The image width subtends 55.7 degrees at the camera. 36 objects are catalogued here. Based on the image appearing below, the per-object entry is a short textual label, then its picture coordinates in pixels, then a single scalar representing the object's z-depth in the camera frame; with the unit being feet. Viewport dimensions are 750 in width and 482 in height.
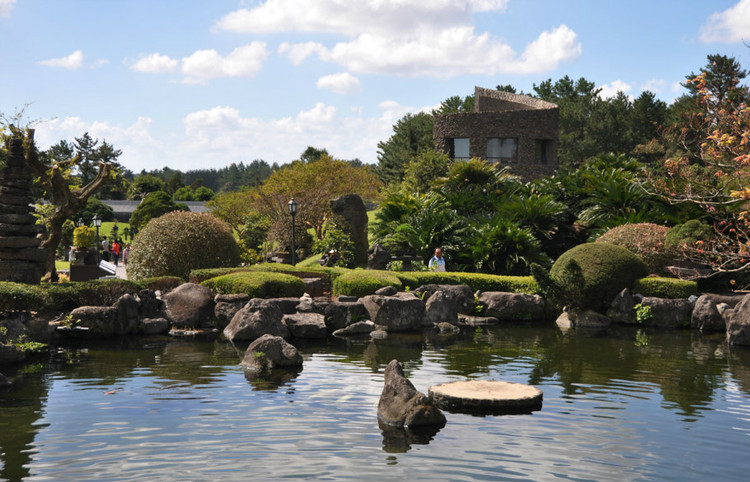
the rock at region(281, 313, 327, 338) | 54.44
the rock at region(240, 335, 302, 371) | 42.01
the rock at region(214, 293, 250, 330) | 58.74
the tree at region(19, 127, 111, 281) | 67.67
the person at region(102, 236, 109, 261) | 138.62
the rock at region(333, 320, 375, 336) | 56.80
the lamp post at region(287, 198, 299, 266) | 81.32
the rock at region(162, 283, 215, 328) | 57.67
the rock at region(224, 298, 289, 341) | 52.60
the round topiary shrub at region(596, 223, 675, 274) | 69.87
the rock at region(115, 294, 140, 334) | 55.62
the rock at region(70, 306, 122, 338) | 53.52
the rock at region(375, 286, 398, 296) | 61.72
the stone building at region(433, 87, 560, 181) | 139.03
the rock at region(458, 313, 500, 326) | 64.13
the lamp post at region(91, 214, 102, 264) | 120.16
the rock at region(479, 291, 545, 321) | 65.82
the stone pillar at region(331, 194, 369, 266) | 92.07
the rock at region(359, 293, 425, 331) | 58.34
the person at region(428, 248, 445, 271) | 73.79
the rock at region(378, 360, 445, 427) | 29.60
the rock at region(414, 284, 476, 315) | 66.28
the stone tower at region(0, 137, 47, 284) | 58.85
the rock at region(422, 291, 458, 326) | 61.11
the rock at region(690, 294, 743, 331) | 59.88
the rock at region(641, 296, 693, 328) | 62.34
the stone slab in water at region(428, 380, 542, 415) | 32.83
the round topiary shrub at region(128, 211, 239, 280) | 71.10
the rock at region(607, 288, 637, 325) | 63.57
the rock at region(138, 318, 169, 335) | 56.24
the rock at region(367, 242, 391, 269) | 79.87
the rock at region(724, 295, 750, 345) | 52.26
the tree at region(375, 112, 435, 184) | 210.59
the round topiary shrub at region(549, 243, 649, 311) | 63.77
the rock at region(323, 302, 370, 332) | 57.77
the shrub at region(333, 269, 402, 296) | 64.28
